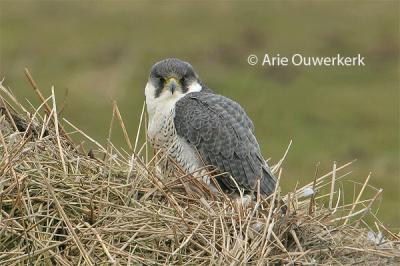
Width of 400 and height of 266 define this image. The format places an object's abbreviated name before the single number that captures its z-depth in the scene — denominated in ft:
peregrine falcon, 46.78
